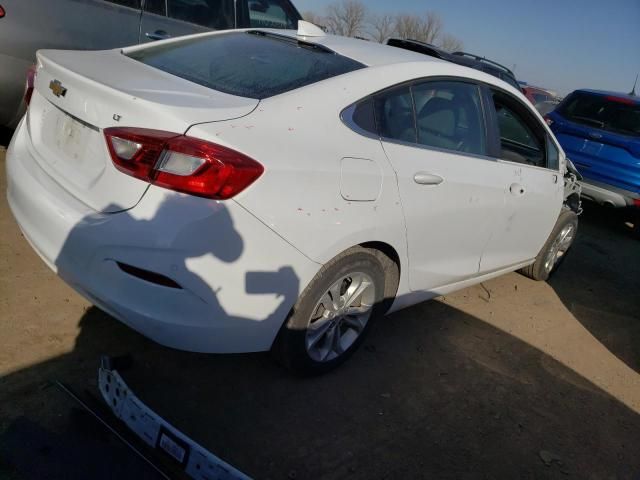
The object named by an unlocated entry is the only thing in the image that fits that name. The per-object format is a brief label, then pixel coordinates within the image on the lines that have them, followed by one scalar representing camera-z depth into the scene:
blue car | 6.53
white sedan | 2.03
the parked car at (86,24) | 4.11
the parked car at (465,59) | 8.67
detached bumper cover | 1.86
